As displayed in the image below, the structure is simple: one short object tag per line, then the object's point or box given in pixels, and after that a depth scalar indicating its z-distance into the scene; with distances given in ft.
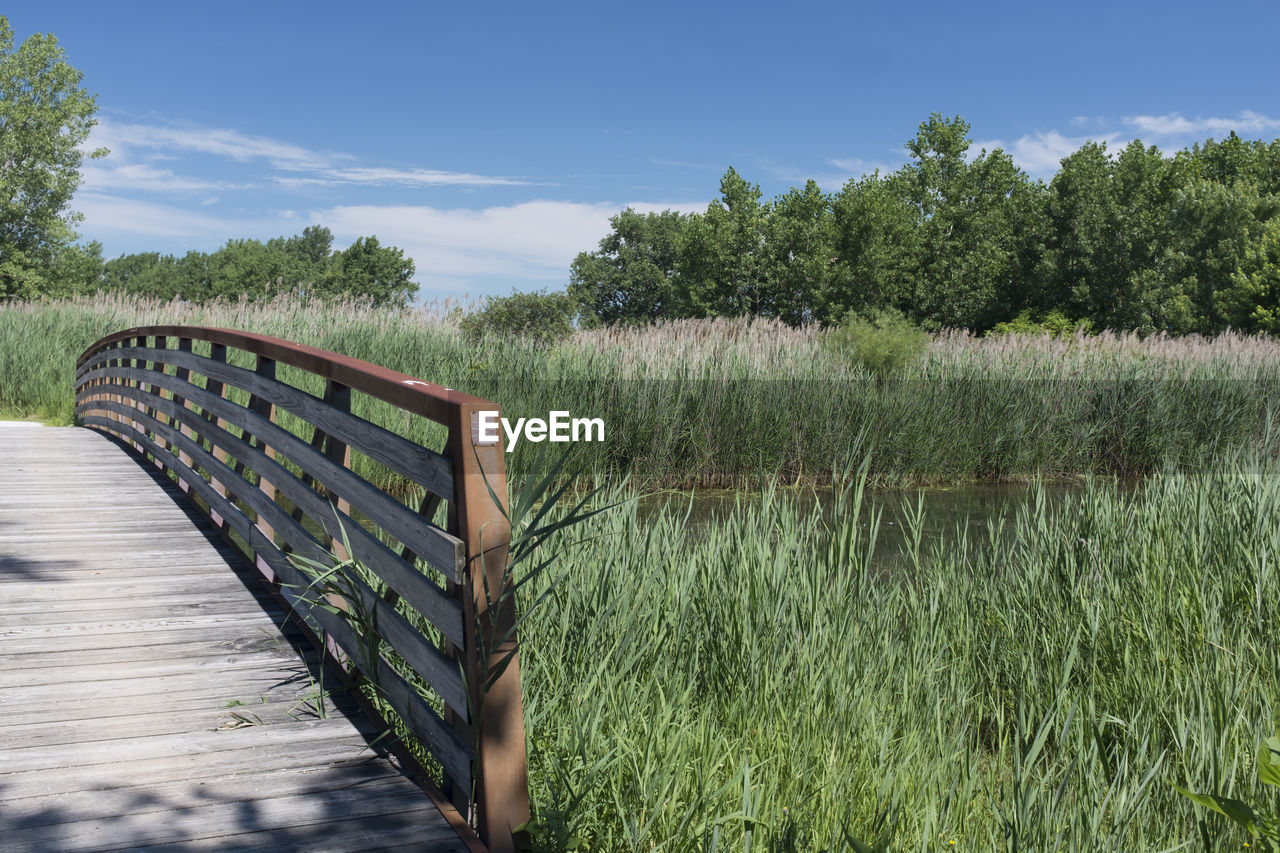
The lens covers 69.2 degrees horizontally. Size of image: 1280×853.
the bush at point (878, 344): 46.37
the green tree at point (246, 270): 245.65
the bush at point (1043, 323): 120.48
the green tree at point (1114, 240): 134.72
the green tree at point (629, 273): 205.16
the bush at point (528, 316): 49.32
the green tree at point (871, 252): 142.00
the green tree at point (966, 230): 150.51
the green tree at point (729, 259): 147.64
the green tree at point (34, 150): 119.44
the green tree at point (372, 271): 245.65
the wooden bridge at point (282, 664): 8.39
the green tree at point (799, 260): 144.87
